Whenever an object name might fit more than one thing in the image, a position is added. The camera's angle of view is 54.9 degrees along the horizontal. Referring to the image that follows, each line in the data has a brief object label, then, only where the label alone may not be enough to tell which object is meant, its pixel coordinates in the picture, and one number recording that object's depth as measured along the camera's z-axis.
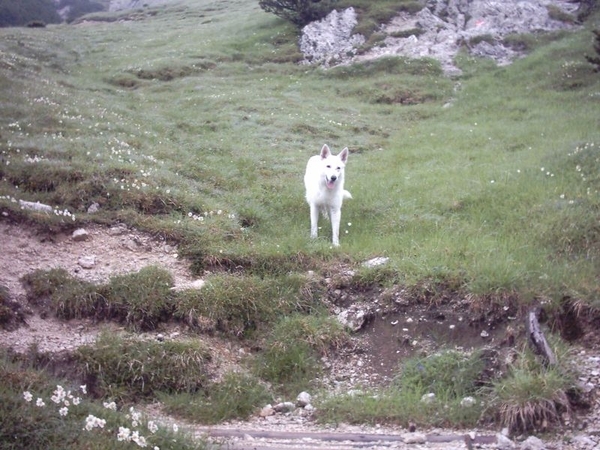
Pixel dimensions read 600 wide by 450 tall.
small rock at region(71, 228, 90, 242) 9.12
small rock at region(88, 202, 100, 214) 9.98
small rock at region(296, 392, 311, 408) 6.60
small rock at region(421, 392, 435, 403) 6.27
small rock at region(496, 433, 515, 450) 5.45
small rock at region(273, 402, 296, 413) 6.51
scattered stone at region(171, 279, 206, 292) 8.06
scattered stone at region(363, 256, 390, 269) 8.77
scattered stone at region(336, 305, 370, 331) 7.93
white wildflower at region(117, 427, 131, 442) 4.56
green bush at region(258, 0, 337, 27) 33.06
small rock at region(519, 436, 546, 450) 5.39
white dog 10.45
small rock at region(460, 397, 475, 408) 6.13
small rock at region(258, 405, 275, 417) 6.44
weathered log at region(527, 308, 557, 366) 6.20
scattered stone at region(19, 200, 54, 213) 9.38
